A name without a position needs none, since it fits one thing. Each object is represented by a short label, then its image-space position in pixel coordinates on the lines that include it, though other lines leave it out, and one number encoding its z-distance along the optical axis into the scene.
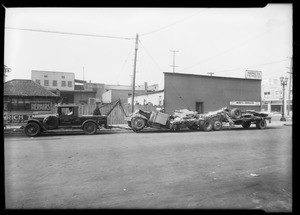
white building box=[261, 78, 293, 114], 55.63
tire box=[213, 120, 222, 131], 16.94
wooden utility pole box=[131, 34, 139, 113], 18.73
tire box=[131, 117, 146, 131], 15.71
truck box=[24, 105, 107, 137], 12.64
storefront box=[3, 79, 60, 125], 19.44
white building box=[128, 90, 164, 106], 27.45
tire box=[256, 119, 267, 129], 18.50
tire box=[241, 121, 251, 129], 18.54
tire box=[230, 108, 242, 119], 17.80
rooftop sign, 36.84
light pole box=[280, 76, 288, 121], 25.69
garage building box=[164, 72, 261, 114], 24.53
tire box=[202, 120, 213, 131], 16.59
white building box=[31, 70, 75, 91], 51.69
